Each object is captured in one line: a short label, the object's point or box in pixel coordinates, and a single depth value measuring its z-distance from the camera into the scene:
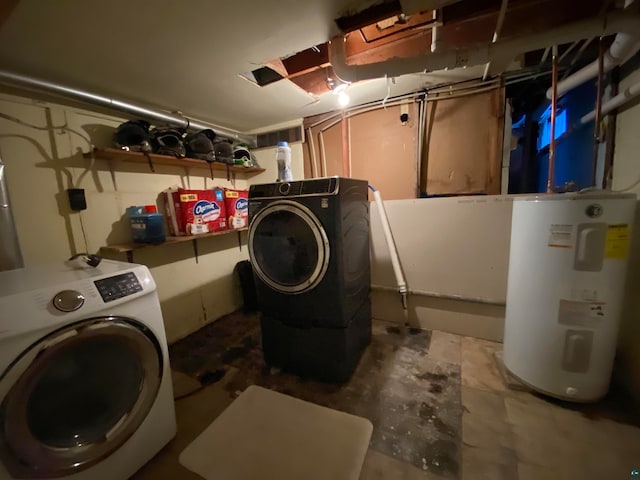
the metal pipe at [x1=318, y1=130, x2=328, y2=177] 2.64
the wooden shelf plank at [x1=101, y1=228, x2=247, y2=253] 1.74
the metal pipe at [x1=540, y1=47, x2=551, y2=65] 1.63
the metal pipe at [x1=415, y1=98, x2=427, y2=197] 2.18
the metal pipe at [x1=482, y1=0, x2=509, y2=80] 1.06
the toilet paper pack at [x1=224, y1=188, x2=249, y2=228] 2.45
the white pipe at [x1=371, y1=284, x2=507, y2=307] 1.97
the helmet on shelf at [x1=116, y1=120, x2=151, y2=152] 1.76
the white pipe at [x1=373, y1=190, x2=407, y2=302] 2.24
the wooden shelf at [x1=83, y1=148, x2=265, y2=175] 1.70
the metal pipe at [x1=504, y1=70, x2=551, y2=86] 1.81
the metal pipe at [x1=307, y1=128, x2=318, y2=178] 2.68
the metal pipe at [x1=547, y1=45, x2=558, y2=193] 1.44
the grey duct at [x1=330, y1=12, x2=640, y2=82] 1.11
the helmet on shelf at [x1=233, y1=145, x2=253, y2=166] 2.59
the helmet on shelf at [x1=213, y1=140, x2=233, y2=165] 2.34
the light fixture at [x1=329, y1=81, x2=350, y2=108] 1.92
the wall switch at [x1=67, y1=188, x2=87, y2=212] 1.66
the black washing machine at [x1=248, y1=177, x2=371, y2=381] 1.47
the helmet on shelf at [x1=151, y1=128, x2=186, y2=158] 1.89
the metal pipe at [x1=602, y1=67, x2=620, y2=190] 1.49
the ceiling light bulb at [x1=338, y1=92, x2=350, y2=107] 2.11
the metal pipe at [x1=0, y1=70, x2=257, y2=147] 1.40
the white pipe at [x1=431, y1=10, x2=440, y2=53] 1.29
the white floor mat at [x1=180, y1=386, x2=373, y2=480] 1.14
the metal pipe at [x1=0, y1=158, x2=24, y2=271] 1.33
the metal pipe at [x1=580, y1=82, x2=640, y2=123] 1.27
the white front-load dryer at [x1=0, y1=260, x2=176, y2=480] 0.80
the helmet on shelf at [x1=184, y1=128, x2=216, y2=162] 2.11
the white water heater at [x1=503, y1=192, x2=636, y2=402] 1.21
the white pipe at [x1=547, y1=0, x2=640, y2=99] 1.16
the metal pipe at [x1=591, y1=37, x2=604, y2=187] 1.36
